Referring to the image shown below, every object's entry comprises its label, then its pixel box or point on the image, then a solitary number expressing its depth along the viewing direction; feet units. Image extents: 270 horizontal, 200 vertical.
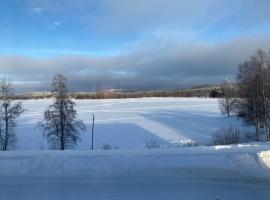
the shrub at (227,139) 38.20
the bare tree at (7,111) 59.84
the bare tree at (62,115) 57.88
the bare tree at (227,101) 107.53
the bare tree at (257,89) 70.36
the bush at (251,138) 49.25
